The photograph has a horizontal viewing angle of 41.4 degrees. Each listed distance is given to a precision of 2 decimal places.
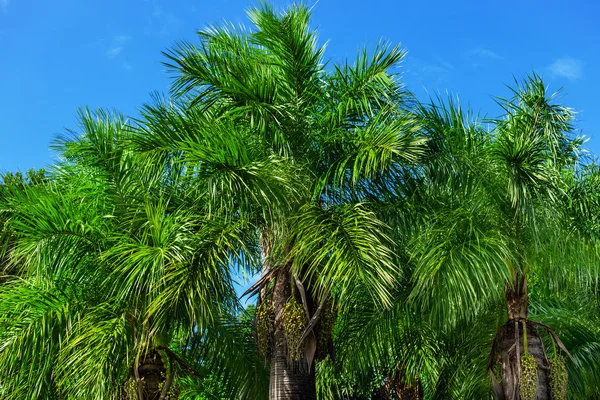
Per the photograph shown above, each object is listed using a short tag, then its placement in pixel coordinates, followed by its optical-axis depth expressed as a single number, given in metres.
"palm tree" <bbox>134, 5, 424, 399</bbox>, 10.44
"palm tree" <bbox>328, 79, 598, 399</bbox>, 10.73
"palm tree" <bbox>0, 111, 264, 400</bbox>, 11.23
